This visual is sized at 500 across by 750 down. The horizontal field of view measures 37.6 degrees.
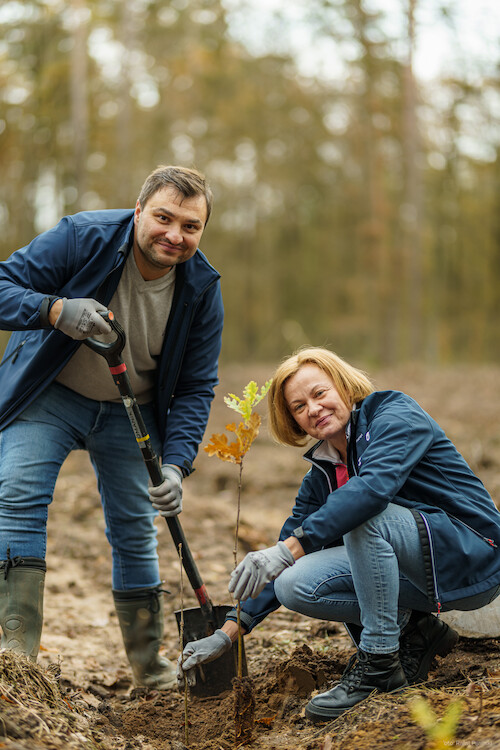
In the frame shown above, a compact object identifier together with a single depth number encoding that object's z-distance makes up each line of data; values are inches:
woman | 100.1
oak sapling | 103.2
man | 114.3
